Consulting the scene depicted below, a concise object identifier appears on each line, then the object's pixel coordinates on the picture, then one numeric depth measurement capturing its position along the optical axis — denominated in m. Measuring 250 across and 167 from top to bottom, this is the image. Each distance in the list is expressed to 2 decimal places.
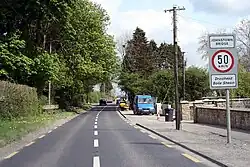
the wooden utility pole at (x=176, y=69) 26.17
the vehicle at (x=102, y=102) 109.38
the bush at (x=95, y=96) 126.88
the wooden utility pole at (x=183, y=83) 61.03
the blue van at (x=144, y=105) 56.44
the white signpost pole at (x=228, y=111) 16.88
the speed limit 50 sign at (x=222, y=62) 17.03
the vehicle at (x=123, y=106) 74.75
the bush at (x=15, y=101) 27.44
